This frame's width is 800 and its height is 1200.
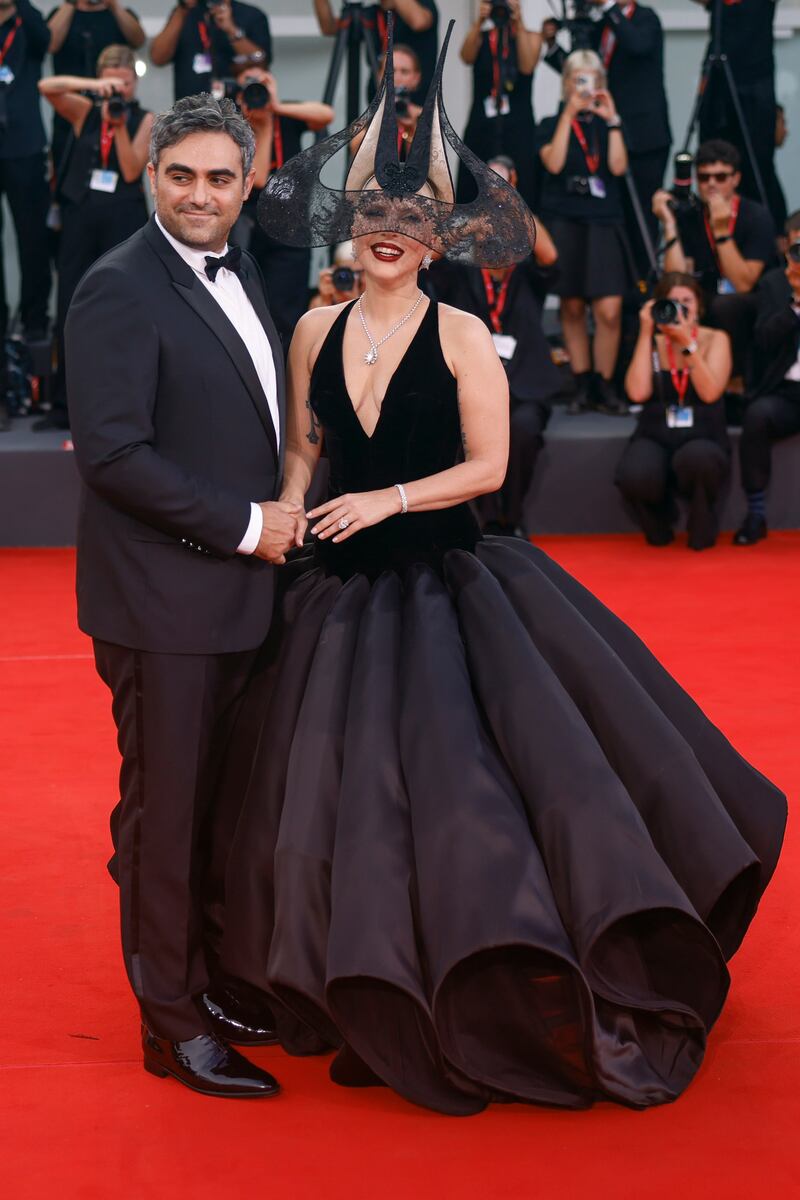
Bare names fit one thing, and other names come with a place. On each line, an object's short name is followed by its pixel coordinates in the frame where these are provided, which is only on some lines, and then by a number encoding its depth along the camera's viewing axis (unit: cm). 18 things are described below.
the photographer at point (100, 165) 1329
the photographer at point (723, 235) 1363
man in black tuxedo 449
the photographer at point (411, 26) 1447
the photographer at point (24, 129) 1387
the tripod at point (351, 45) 1448
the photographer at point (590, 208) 1389
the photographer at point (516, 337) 1306
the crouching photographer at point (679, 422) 1267
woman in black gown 459
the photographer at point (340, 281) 1287
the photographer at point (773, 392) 1305
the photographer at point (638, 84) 1447
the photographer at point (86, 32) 1425
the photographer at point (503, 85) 1428
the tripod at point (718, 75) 1468
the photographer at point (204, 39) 1420
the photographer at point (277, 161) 1325
